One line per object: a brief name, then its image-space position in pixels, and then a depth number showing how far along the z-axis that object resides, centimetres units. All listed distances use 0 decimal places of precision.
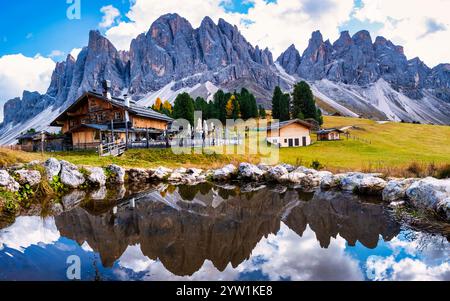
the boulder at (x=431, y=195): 1074
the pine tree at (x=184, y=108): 7406
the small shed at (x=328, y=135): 5747
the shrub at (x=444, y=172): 1808
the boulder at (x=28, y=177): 1541
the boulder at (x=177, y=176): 2253
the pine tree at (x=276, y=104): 8191
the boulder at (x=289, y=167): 2398
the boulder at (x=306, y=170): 2176
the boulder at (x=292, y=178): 2108
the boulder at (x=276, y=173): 2207
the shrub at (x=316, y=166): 2501
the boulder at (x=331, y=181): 1905
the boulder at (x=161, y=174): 2281
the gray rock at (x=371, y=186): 1639
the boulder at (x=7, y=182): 1372
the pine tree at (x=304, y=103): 7381
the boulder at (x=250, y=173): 2288
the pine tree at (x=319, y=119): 7419
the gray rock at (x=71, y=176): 1784
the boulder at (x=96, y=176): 1922
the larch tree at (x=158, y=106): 10384
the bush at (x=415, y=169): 1989
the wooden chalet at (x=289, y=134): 4891
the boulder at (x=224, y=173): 2308
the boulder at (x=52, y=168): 1714
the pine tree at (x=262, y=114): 9073
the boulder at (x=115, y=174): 2078
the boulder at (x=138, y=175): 2238
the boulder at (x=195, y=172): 2372
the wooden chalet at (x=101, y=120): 3762
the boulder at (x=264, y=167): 2418
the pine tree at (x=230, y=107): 8726
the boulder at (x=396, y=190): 1427
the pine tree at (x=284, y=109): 8012
